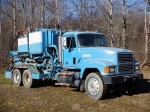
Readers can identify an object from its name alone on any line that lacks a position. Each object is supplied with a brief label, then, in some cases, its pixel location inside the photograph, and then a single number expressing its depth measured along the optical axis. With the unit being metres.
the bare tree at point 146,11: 12.84
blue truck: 6.11
